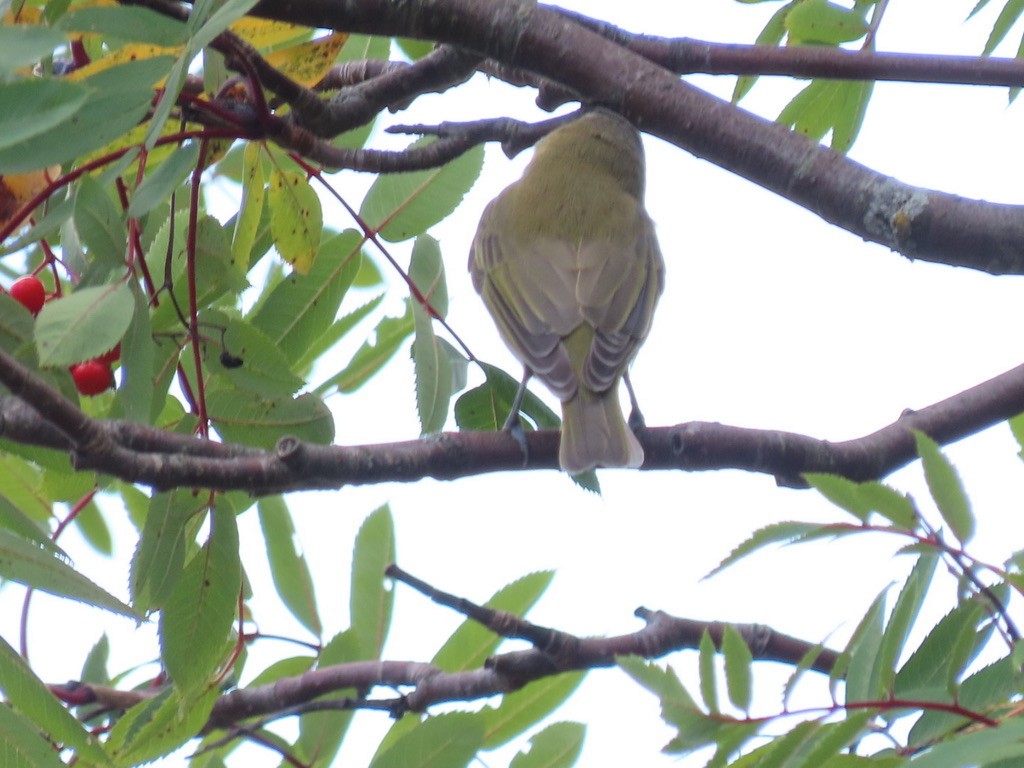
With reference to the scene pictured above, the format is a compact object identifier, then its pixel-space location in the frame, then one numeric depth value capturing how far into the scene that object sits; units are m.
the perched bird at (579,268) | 7.69
